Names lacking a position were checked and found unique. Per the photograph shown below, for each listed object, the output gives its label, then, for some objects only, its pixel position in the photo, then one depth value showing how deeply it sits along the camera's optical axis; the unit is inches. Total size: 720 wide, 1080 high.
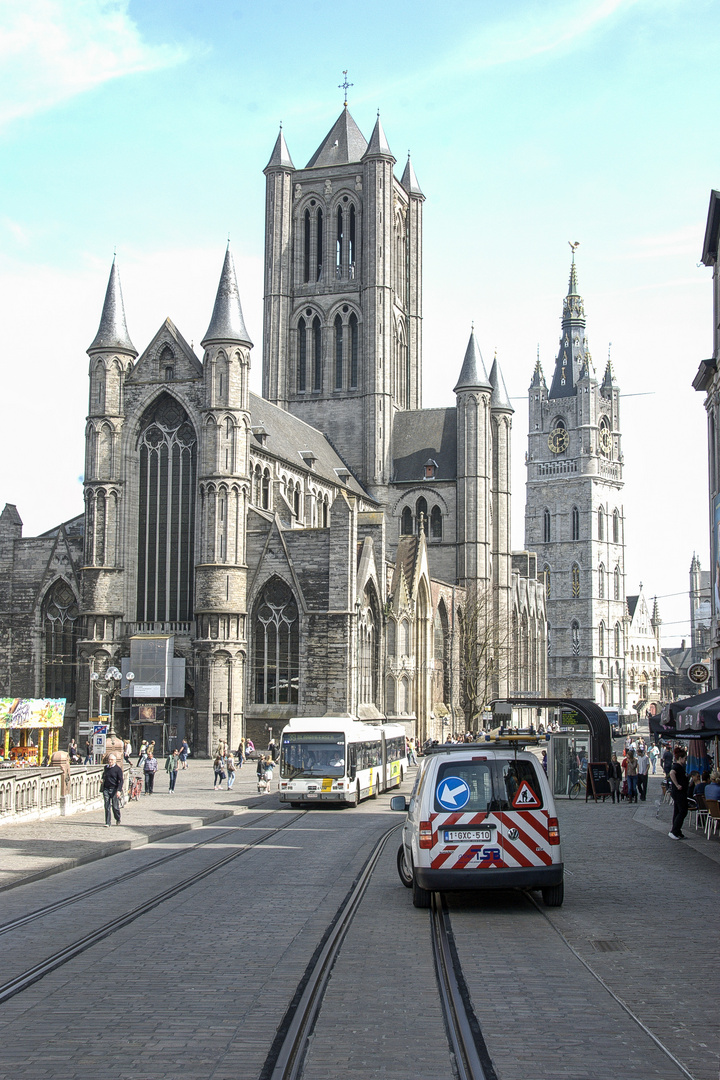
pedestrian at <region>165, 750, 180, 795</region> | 1161.2
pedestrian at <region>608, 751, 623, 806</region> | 1141.7
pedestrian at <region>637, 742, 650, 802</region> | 1186.6
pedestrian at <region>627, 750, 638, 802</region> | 1150.3
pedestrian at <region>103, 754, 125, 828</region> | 786.2
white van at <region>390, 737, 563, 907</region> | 431.5
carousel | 1236.5
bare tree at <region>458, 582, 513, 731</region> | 2443.4
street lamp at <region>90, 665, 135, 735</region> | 1774.7
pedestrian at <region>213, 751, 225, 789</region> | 1219.2
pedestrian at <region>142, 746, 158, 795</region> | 1138.7
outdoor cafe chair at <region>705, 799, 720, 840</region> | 709.3
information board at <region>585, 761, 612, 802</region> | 1141.1
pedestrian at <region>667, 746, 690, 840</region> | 732.0
